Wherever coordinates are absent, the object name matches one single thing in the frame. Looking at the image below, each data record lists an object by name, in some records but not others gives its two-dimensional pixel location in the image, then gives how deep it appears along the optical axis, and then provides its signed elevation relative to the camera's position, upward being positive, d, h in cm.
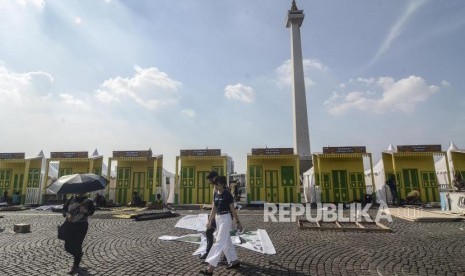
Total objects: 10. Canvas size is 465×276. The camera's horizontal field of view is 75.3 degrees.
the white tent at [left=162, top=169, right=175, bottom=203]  2159 +49
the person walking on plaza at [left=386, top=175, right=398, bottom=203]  1922 +25
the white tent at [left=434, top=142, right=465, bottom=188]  2062 +166
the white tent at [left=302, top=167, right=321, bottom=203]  1994 +27
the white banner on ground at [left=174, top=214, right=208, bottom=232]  1001 -100
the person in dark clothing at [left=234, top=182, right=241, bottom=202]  1859 +12
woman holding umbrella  545 -49
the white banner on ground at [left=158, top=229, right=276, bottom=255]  682 -118
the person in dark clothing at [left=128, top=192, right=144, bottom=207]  1919 -43
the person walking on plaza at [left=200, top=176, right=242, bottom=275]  508 -55
